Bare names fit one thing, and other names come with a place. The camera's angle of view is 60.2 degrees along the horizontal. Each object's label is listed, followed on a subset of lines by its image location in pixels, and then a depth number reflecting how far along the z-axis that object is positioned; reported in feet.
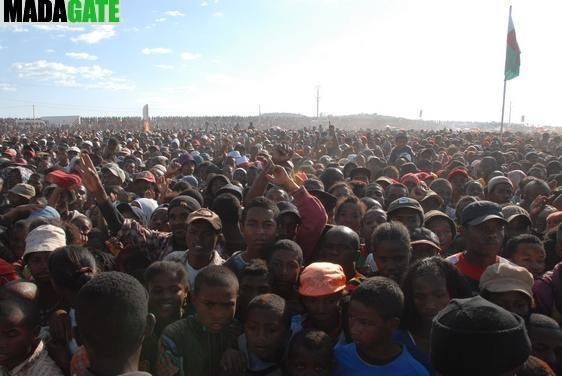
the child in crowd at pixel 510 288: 8.63
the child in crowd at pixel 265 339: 8.09
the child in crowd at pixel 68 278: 8.27
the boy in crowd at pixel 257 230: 11.04
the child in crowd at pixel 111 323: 5.20
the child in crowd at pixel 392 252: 9.92
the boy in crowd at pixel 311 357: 7.59
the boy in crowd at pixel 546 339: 8.00
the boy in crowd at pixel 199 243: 11.01
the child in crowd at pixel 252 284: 9.40
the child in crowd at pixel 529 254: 10.85
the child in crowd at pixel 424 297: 8.36
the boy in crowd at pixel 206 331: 7.94
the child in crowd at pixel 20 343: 7.43
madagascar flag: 62.75
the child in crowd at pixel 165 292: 9.01
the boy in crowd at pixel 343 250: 11.14
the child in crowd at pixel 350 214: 14.37
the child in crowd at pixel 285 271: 9.75
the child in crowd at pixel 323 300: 8.72
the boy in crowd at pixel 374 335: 7.34
